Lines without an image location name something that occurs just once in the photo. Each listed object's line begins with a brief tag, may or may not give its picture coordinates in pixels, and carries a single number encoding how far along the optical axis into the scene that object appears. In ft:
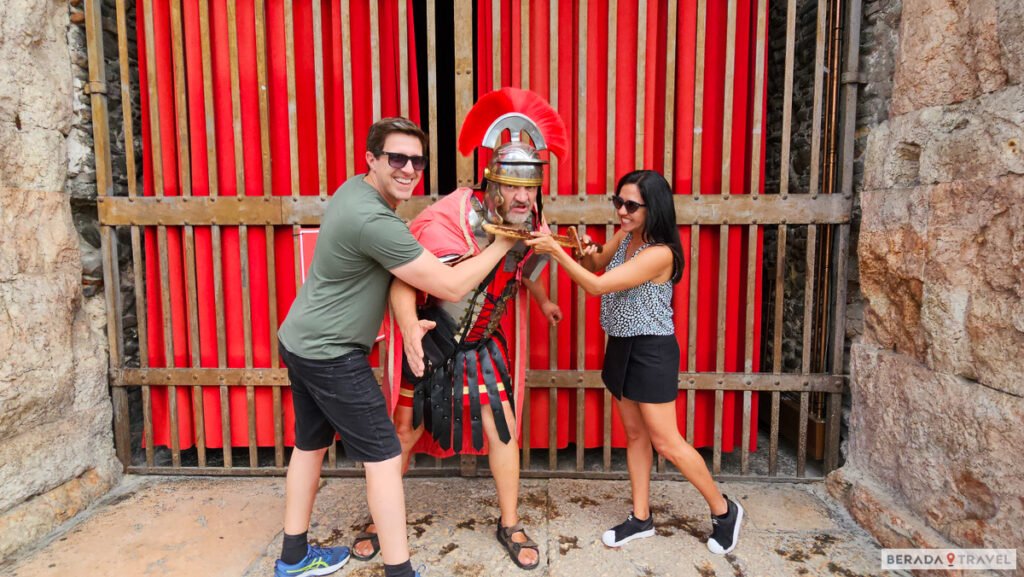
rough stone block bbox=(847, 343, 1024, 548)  6.78
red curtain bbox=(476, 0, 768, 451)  10.41
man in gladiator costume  7.34
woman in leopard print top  7.73
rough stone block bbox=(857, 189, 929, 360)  8.30
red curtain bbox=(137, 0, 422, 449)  10.60
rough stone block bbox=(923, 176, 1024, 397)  6.73
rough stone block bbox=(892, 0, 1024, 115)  6.98
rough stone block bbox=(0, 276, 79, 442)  8.77
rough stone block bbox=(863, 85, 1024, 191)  6.77
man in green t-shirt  6.82
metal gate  10.23
